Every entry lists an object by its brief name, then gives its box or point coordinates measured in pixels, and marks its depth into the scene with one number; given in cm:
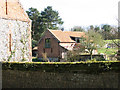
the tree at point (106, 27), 6641
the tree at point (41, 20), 5159
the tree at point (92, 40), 3324
